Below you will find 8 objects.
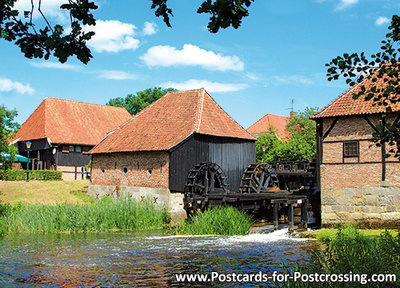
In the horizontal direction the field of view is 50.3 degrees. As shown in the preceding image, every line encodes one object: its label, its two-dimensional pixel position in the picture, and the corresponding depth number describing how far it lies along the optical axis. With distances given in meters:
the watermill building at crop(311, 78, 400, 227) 15.57
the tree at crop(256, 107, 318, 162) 34.06
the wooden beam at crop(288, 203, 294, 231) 17.44
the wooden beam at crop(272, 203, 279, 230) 18.05
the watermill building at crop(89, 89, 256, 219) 20.97
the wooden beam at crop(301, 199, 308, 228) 18.14
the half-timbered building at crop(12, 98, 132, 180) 31.45
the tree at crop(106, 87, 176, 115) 50.44
